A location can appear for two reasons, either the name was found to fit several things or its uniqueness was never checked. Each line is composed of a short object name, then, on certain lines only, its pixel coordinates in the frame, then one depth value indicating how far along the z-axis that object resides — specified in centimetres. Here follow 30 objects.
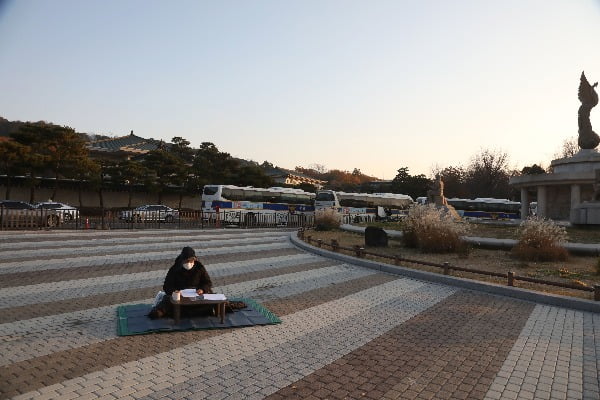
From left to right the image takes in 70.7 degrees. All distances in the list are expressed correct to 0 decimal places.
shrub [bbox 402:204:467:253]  1355
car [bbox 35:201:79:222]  2378
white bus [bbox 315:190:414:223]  3303
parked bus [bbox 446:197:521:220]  3850
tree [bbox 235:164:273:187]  4084
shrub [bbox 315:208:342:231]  2304
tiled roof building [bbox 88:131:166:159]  4266
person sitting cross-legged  606
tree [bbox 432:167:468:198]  6444
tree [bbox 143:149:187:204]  3634
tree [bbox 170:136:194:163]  4438
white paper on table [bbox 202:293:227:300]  596
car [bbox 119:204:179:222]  2716
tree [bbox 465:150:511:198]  6122
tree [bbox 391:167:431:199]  5791
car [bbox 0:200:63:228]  1966
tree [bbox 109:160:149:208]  3428
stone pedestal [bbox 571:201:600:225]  1798
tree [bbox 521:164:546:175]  3468
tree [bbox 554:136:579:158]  6050
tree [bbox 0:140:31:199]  2847
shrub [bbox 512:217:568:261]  1205
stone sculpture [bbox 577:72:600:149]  2409
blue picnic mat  567
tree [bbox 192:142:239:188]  3994
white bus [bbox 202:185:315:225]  2908
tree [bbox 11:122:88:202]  3011
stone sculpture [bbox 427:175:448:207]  2188
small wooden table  575
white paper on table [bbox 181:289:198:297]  585
